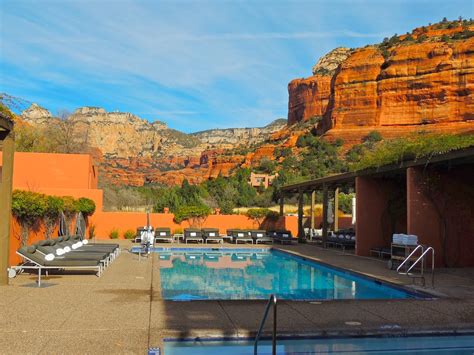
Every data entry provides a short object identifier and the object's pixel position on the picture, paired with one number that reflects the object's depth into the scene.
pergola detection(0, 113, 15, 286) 8.20
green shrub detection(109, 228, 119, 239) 23.12
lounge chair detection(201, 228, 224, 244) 21.83
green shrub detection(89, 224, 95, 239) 22.58
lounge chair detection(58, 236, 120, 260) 11.45
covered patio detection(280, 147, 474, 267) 12.45
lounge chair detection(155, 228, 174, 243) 21.77
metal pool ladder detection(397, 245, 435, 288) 9.30
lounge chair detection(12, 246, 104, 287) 9.09
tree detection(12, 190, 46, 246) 10.54
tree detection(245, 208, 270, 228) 25.88
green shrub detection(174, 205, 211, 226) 24.89
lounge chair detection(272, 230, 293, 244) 21.81
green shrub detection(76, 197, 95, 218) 19.33
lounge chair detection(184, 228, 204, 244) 21.70
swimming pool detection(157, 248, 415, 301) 9.94
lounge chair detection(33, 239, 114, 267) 9.73
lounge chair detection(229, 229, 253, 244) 21.88
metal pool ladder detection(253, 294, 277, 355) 3.90
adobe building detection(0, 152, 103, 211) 22.72
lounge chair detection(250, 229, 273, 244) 22.22
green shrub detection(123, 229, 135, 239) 23.38
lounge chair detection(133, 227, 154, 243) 20.83
